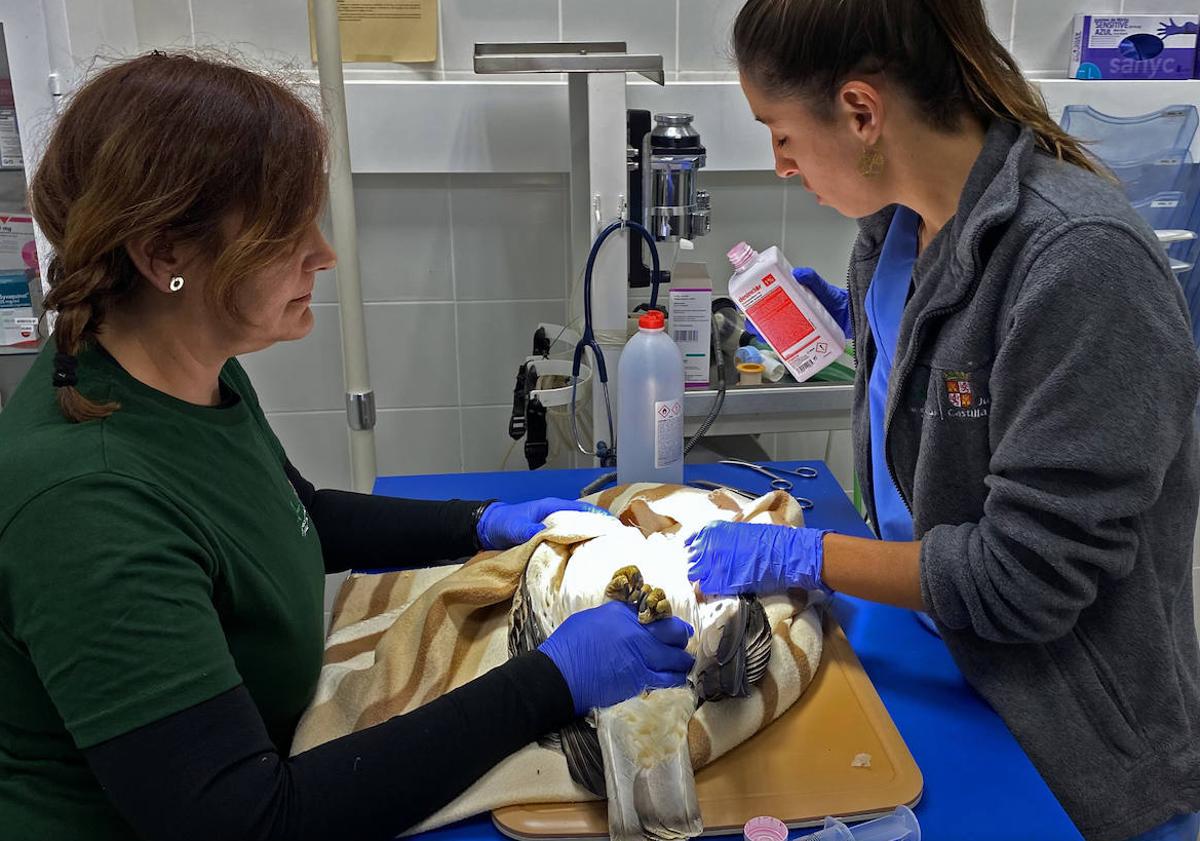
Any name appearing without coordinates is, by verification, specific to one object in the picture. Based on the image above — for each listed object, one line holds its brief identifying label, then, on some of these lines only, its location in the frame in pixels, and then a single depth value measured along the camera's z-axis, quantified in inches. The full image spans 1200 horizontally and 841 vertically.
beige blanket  36.5
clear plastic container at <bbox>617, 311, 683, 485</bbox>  58.6
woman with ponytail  35.2
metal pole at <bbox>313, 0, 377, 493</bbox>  68.4
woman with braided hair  30.0
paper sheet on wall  80.3
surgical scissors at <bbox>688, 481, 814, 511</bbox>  58.9
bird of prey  34.3
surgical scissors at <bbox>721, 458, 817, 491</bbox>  63.1
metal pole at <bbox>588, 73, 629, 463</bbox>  65.1
